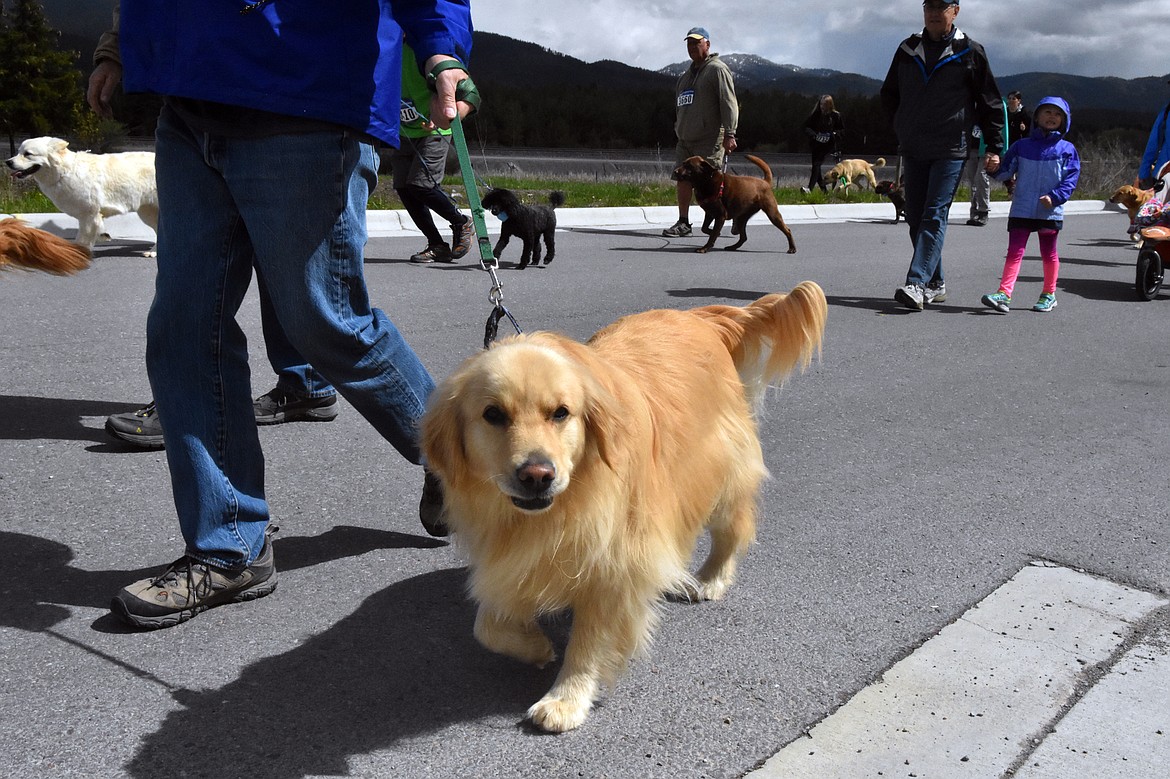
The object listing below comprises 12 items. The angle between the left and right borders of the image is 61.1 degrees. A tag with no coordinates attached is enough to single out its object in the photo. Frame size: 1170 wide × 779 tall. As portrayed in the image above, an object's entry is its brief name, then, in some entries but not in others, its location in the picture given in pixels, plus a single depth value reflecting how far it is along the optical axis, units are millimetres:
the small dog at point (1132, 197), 11727
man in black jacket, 7453
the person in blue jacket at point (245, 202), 2498
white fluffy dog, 8281
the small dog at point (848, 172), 20173
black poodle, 8992
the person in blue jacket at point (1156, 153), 9672
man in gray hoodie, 11953
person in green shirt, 8320
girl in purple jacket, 7609
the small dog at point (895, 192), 14969
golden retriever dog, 2221
